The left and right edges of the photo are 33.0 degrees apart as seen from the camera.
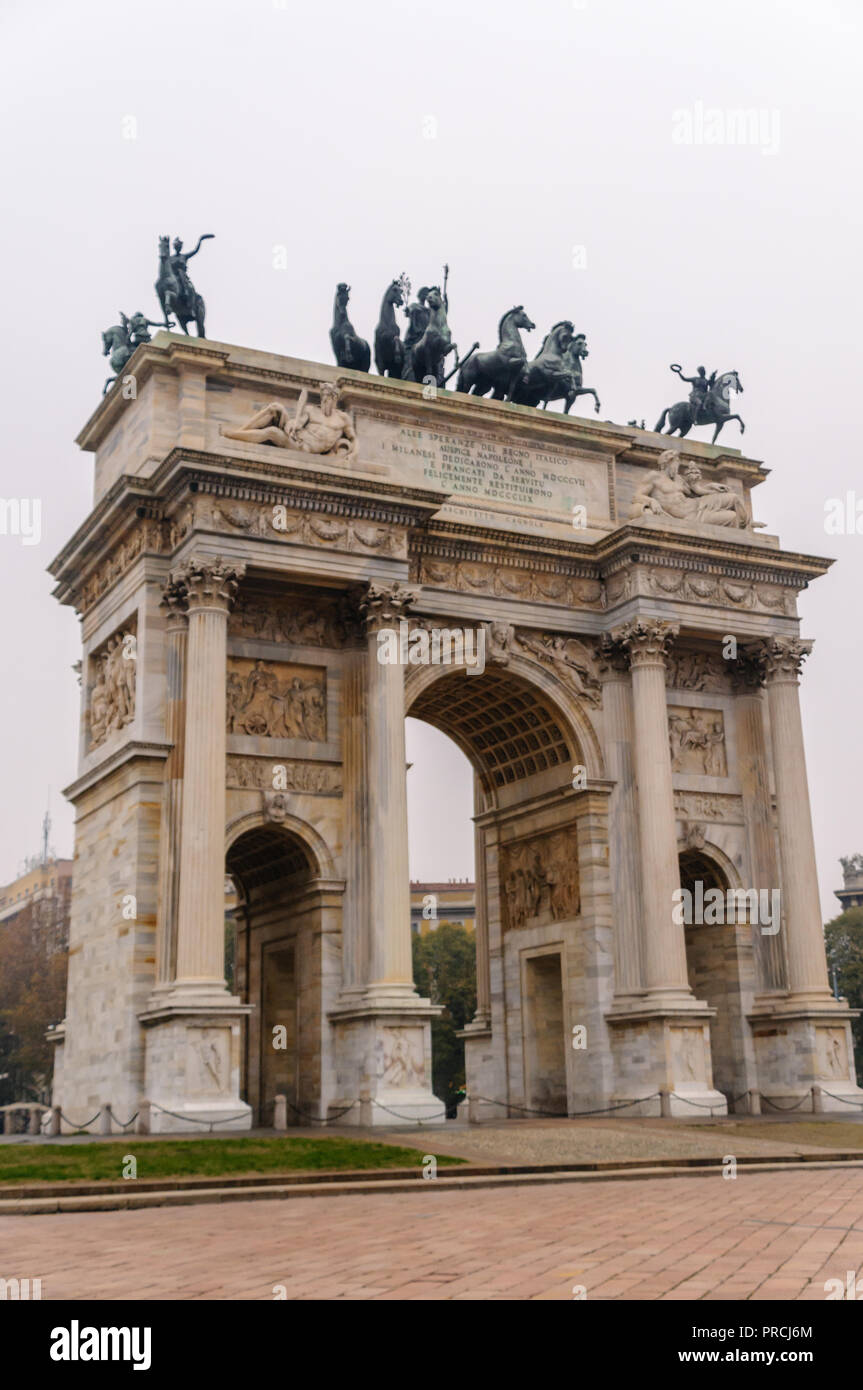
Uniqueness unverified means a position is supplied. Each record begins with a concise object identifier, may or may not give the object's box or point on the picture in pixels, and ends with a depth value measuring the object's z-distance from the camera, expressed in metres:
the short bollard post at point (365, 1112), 28.15
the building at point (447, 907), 107.56
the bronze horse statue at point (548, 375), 38.53
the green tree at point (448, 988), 77.25
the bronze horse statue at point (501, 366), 38.03
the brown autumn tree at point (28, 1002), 69.50
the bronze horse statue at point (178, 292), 34.03
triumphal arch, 30.20
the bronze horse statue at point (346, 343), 36.19
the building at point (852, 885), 113.19
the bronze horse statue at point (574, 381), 38.84
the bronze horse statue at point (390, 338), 36.59
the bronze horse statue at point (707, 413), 41.00
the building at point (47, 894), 78.19
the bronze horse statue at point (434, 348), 36.72
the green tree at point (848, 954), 76.50
